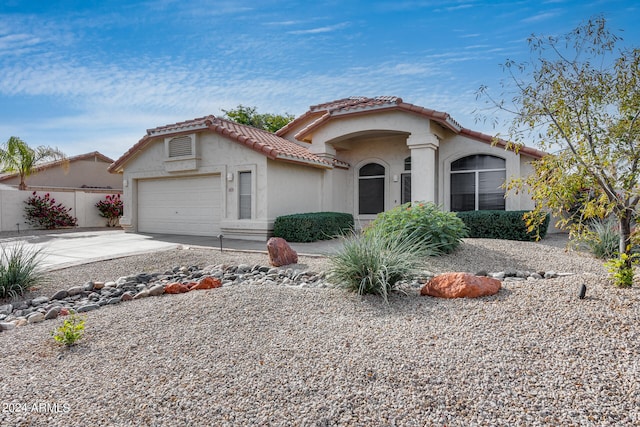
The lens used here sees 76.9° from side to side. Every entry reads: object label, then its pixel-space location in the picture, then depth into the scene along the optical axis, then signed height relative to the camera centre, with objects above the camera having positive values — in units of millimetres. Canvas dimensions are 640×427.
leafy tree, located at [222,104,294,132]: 34000 +7383
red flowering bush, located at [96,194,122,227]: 21188 -225
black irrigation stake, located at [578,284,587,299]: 4395 -947
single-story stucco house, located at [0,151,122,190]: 25097 +1949
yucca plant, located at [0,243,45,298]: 6587 -1183
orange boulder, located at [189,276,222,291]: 6113 -1220
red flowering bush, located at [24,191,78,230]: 18766 -382
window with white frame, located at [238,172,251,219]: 13656 +329
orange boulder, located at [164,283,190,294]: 6066 -1271
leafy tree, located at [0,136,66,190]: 20172 +2411
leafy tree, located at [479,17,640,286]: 4867 +1117
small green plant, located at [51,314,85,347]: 4082 -1329
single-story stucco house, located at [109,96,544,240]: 13578 +1280
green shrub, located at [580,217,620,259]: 8805 -850
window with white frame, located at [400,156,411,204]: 15984 +861
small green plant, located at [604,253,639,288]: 4648 -792
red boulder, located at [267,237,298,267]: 8344 -1025
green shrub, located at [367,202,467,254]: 8375 -441
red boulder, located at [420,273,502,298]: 4934 -1024
